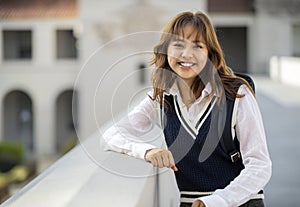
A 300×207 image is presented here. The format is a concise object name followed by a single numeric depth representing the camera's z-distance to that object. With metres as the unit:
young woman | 2.67
